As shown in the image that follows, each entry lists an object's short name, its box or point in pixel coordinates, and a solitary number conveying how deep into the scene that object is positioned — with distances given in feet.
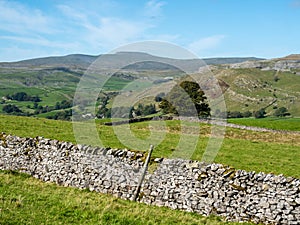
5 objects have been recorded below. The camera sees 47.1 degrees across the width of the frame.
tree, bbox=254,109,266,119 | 399.34
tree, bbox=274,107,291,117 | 486.47
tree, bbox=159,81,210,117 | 192.44
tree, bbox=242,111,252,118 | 422.65
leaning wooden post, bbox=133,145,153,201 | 42.96
